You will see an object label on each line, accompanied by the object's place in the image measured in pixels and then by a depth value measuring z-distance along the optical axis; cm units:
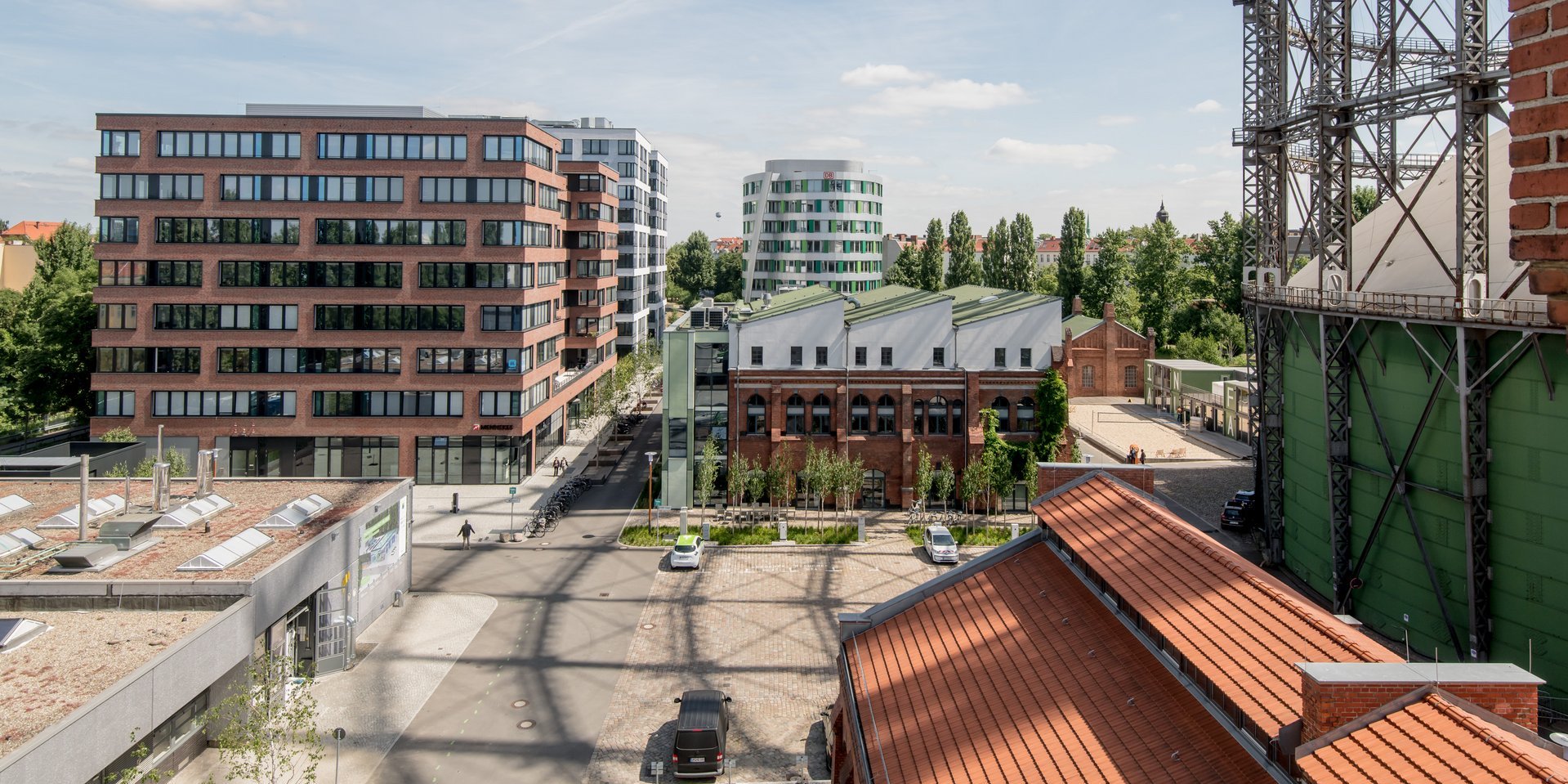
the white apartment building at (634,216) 10575
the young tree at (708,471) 5016
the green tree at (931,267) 10938
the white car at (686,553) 4338
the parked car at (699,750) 2467
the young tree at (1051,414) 5191
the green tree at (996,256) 10994
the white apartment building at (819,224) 12100
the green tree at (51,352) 6338
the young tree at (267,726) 2127
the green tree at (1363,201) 10131
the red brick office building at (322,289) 5800
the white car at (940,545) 4397
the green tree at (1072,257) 10888
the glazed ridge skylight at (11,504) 3185
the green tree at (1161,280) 10644
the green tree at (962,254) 11212
